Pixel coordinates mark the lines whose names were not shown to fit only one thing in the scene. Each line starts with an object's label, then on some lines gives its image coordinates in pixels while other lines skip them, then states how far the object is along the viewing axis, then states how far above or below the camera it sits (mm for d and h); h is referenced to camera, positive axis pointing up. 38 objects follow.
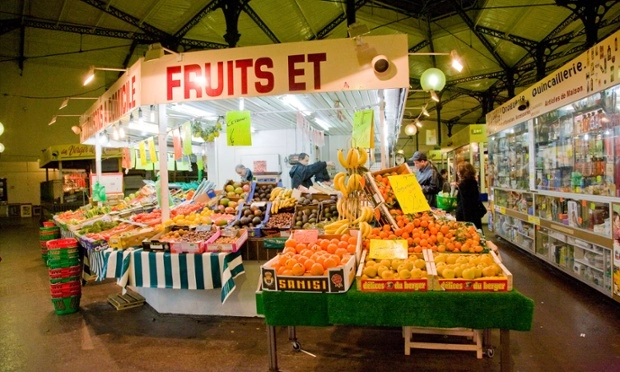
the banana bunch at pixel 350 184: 4352 -72
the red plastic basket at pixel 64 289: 5340 -1409
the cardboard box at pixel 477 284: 2742 -768
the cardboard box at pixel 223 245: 4426 -728
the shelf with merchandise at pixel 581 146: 5055 +389
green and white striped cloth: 4387 -990
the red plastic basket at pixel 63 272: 5344 -1181
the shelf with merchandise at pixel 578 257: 5211 -1294
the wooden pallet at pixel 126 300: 5532 -1669
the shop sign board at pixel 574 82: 4812 +1333
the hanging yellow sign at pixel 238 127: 5949 +800
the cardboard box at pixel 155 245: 4627 -733
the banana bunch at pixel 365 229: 3961 -523
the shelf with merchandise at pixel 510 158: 8156 +349
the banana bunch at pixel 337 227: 3948 -512
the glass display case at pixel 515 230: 7875 -1249
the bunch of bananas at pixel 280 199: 5465 -279
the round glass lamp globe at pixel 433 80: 8578 +2085
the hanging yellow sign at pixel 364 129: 5016 +620
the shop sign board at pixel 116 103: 5395 +1381
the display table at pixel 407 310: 2674 -943
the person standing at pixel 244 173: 8867 +163
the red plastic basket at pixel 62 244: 5387 -801
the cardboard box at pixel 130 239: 4879 -695
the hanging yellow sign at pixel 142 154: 8727 +644
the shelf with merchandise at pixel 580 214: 5184 -643
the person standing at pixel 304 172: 8062 +143
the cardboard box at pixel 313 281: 2896 -760
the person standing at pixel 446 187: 9516 -288
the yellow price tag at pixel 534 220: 7184 -865
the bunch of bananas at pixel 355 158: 4367 +213
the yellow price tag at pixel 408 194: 4328 -193
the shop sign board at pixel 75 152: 14602 +1180
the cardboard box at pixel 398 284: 2859 -781
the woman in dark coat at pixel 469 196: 6805 -369
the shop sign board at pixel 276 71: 4504 +1324
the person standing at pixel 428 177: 6656 -23
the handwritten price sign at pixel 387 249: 3407 -636
